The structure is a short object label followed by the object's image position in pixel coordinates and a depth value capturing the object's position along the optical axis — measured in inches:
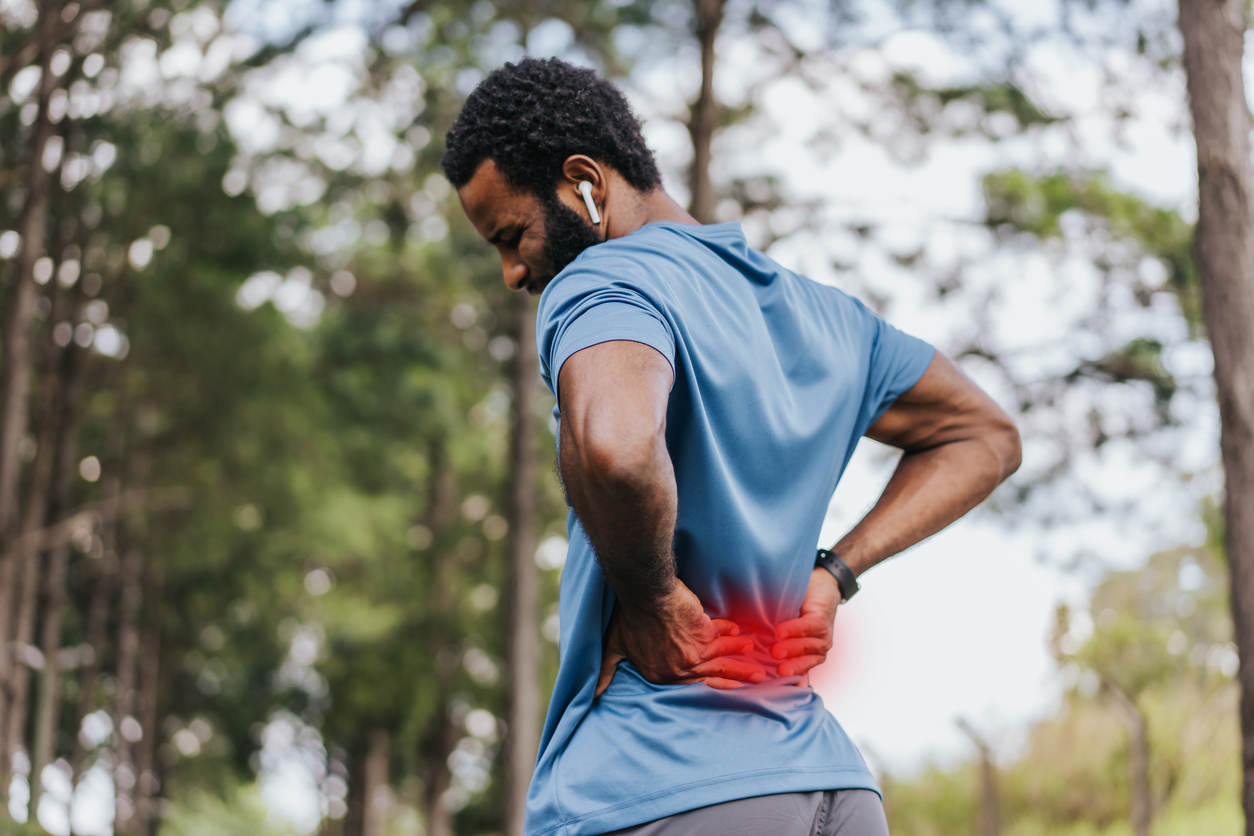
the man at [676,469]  48.3
